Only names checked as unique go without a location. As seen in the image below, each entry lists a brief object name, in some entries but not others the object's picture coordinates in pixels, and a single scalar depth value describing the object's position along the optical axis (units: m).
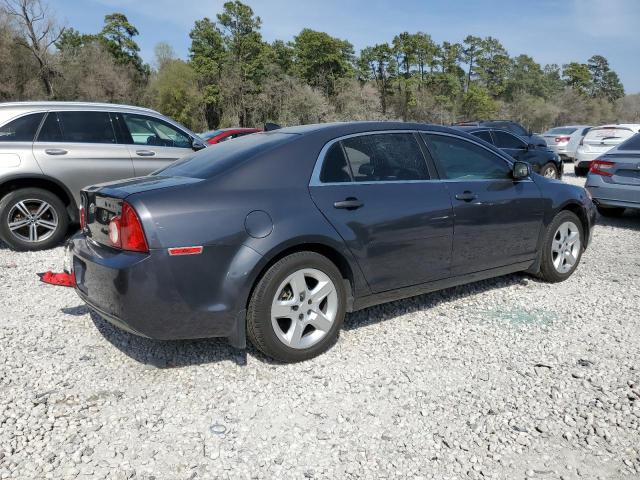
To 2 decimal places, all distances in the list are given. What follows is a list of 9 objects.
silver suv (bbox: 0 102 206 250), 6.15
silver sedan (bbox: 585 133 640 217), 7.71
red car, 15.45
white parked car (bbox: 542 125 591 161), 18.94
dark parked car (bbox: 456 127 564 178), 11.72
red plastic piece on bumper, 3.79
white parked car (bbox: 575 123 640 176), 14.39
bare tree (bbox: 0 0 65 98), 40.81
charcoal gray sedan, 3.03
